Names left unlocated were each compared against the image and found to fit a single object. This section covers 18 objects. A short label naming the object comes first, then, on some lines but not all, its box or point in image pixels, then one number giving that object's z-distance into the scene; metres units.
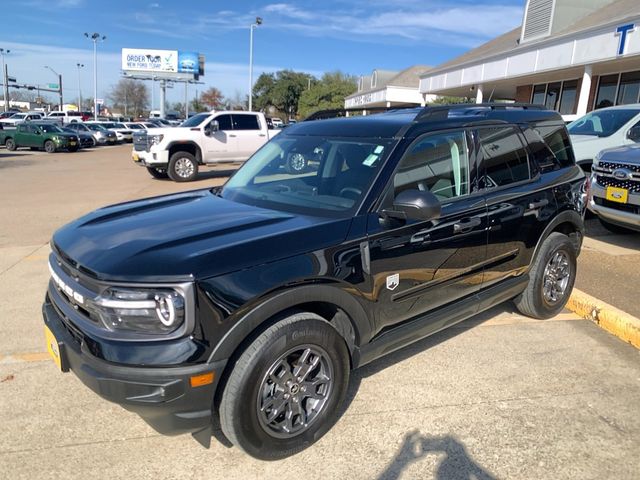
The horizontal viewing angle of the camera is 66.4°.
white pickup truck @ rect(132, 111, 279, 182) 13.84
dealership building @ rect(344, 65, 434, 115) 34.25
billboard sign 70.88
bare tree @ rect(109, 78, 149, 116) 96.12
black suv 2.25
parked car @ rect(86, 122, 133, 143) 36.17
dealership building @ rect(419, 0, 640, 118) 14.14
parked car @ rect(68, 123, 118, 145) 32.88
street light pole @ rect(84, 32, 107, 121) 60.84
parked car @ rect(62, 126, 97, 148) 28.65
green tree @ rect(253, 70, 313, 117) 77.81
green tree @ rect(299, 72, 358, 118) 69.75
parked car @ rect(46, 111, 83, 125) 44.96
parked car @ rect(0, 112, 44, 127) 43.97
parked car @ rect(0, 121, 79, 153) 26.47
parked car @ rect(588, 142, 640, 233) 6.15
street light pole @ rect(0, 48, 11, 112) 60.31
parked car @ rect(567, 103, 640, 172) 8.38
